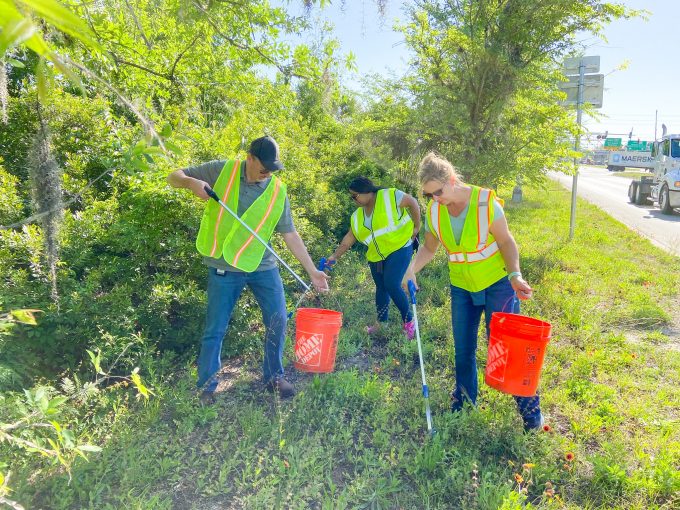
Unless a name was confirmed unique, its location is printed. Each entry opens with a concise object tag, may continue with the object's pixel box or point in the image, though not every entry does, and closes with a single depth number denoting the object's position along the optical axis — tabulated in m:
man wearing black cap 3.26
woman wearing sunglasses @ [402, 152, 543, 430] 3.10
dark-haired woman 4.76
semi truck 14.34
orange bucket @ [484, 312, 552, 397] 2.86
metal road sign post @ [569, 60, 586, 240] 7.71
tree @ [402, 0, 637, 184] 6.71
